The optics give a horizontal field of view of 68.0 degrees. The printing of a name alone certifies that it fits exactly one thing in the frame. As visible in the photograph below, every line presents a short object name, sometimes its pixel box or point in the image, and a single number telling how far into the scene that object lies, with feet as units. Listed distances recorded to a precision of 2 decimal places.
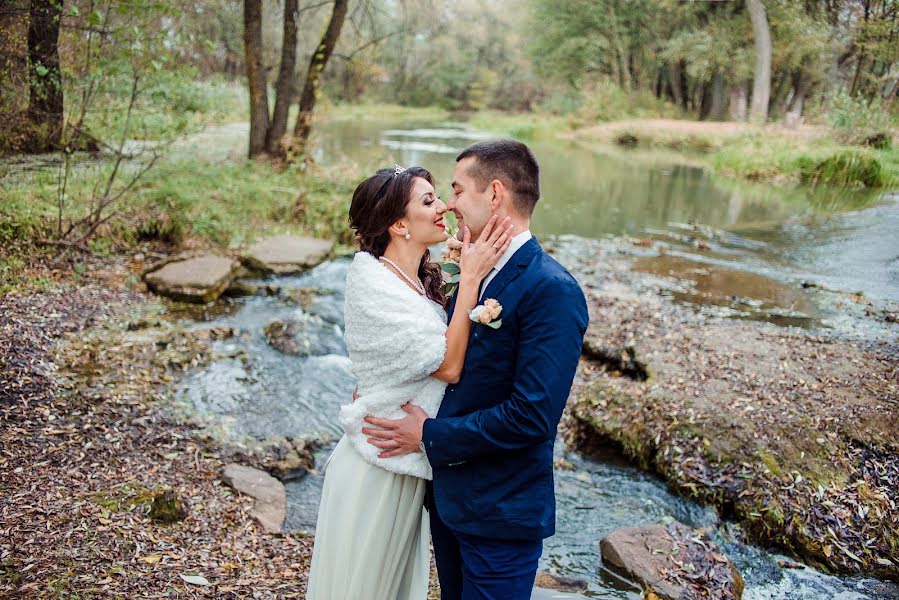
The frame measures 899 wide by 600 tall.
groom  6.98
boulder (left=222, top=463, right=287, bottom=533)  14.19
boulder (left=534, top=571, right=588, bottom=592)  13.21
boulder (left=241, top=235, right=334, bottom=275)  32.09
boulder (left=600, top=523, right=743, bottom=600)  13.03
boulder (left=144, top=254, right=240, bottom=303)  26.84
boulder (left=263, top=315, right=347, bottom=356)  24.73
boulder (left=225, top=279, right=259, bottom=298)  29.10
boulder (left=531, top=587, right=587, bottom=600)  12.68
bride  7.62
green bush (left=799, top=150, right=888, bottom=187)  55.11
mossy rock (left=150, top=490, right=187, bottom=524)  12.69
